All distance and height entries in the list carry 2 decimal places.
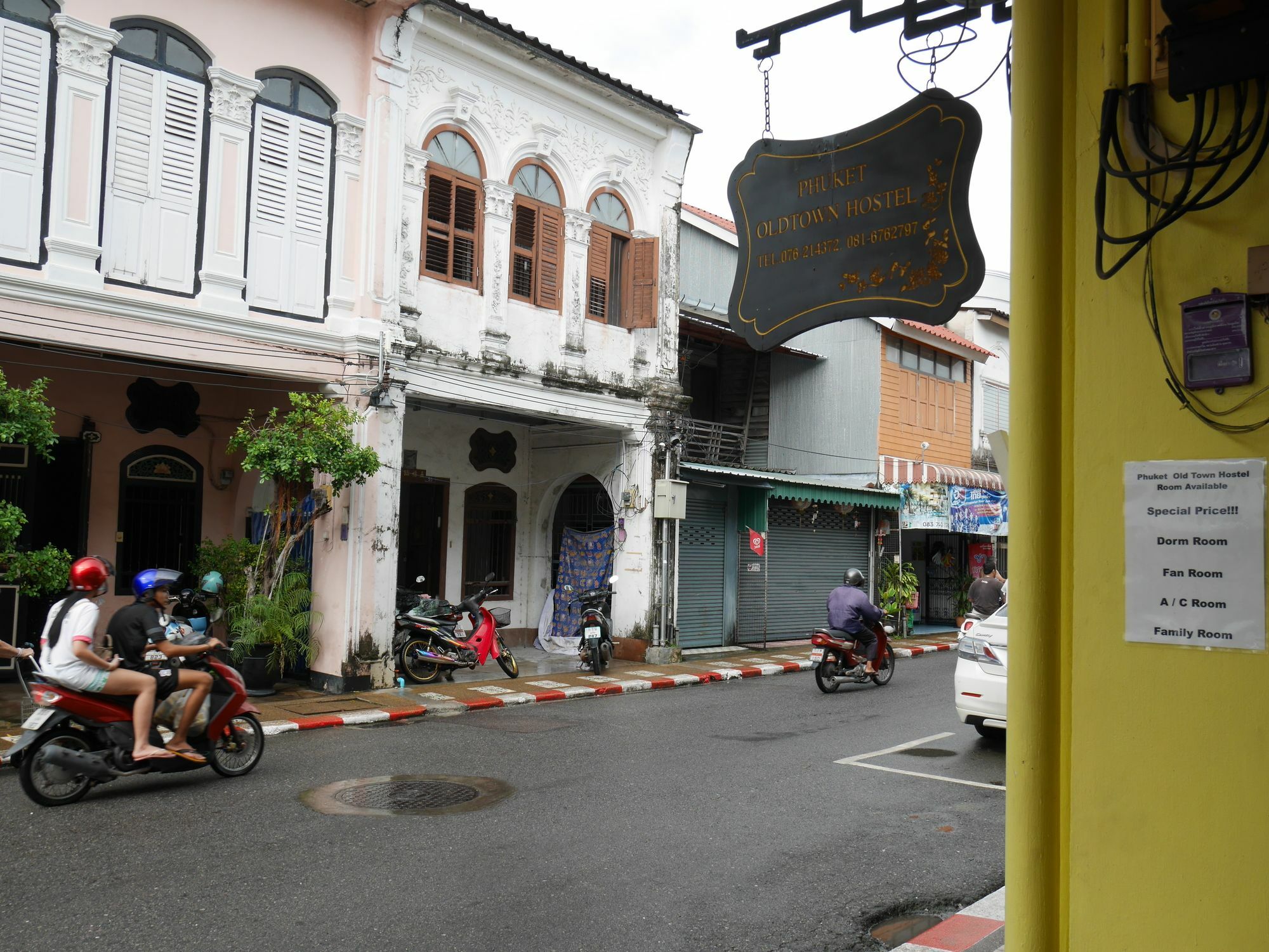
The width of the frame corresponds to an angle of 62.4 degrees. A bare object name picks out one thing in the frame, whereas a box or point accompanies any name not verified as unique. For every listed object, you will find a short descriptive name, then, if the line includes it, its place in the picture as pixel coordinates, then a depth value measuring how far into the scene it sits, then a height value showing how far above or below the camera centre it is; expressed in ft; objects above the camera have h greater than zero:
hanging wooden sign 13.16 +4.31
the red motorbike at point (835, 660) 44.80 -4.86
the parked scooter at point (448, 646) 44.70 -4.79
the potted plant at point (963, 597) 82.12 -3.66
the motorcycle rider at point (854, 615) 45.03 -2.90
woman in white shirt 23.31 -2.79
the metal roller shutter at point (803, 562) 66.64 -1.02
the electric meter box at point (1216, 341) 8.86 +1.86
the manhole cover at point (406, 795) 23.73 -6.24
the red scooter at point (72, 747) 23.25 -5.02
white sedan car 30.86 -3.59
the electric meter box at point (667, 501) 54.54 +2.14
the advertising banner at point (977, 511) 72.54 +2.81
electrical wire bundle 8.89 +3.52
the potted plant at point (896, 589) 72.28 -2.78
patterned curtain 57.47 -1.55
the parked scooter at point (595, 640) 49.39 -4.74
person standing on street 56.03 -2.33
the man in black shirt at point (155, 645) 24.58 -2.80
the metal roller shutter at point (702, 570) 60.29 -1.59
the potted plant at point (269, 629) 40.27 -3.83
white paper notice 8.81 +0.05
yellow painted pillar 9.99 +0.68
